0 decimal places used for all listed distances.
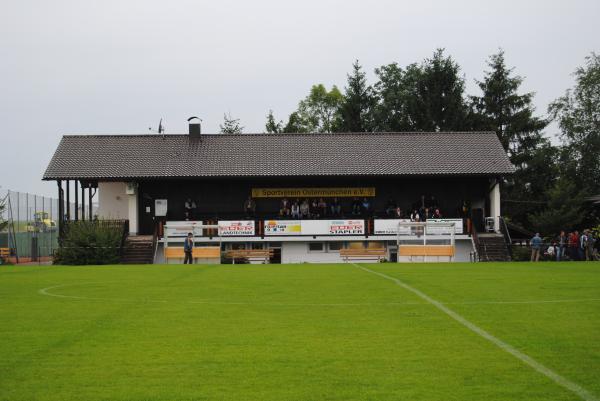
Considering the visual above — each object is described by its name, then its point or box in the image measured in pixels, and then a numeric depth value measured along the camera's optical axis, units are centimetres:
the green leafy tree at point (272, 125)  8938
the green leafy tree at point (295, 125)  8881
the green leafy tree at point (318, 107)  9388
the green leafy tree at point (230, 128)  8831
